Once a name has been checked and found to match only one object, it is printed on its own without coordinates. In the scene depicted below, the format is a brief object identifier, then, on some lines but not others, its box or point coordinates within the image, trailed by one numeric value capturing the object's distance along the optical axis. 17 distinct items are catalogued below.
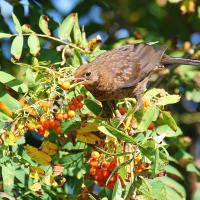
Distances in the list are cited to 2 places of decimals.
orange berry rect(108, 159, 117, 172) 6.29
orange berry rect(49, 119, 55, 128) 6.29
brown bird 7.66
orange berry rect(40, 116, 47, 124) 6.25
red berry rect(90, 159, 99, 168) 6.39
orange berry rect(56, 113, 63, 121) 6.32
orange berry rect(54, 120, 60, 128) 6.36
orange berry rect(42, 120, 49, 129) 6.27
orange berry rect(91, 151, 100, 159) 6.36
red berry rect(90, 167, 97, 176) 6.48
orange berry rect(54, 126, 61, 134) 6.44
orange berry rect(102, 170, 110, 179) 6.43
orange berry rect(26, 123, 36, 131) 6.18
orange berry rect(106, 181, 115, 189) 6.36
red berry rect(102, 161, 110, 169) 6.35
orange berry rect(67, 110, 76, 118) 6.33
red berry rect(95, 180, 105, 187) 6.56
